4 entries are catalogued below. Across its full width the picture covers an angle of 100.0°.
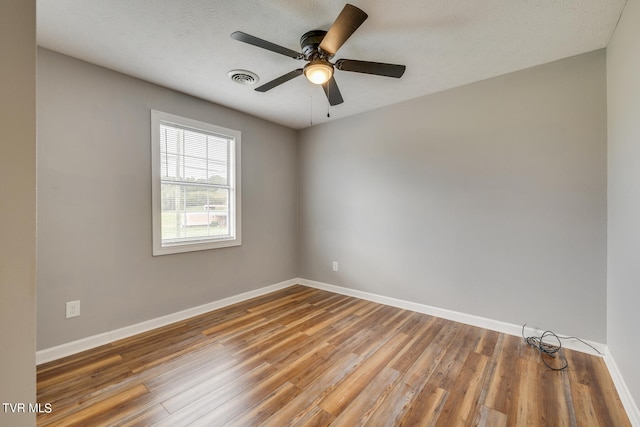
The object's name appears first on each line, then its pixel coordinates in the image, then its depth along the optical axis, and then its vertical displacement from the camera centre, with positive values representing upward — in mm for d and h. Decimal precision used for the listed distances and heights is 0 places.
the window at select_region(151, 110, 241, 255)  2840 +333
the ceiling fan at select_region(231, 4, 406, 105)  1725 +1122
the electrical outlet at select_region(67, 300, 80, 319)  2288 -819
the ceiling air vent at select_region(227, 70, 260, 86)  2550 +1335
